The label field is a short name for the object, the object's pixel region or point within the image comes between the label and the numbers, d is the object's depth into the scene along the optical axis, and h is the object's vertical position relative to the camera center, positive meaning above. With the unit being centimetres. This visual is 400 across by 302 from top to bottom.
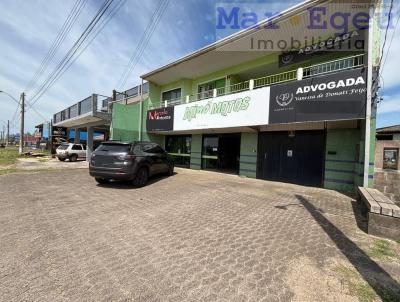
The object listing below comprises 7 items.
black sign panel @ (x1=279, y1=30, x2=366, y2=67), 820 +431
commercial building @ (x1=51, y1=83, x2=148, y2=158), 1594 +250
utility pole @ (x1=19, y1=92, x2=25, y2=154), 2505 +275
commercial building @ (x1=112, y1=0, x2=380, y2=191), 710 +193
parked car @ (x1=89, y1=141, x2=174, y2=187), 730 -59
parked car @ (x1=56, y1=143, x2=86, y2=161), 1869 -72
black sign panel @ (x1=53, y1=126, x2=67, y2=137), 2492 +137
